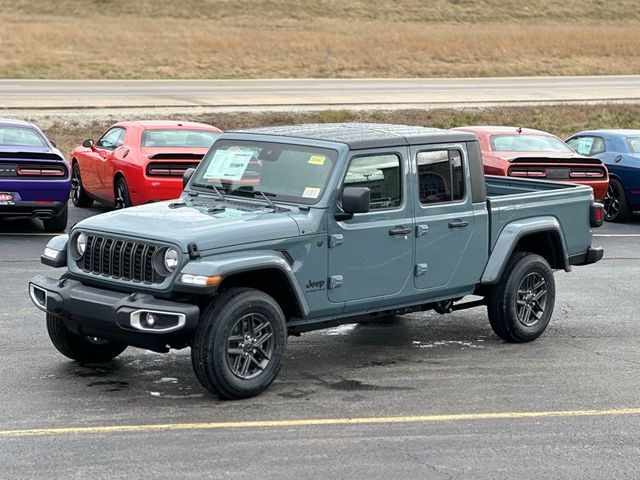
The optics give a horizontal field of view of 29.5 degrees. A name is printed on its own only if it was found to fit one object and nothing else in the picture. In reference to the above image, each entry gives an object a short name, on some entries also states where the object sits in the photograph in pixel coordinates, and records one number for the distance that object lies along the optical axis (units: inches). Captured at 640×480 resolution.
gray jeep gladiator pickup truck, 319.3
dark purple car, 612.7
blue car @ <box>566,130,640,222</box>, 752.3
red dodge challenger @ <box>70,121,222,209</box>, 663.1
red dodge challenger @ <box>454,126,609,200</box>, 700.0
